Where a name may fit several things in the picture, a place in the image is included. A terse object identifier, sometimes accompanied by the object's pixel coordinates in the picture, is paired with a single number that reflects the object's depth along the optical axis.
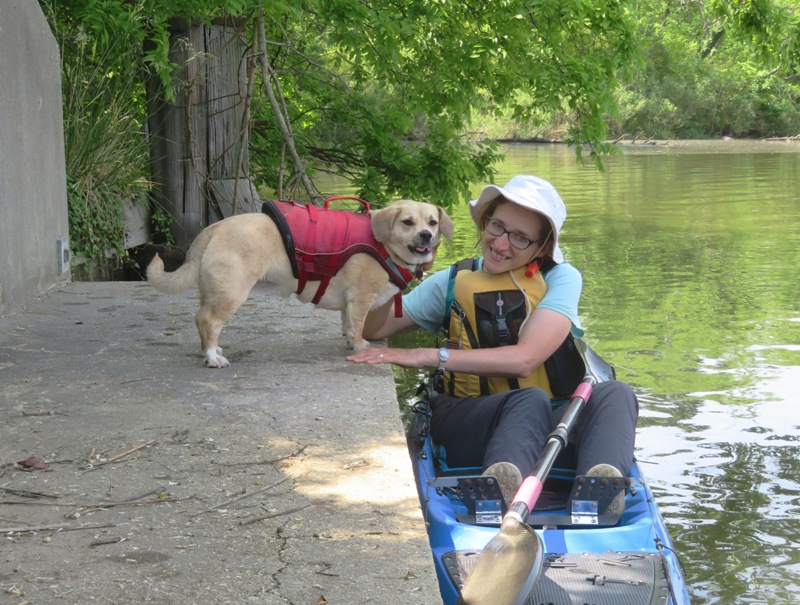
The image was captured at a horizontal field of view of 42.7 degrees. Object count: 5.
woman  4.16
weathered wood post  9.82
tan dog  5.32
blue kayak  3.33
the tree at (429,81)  10.09
